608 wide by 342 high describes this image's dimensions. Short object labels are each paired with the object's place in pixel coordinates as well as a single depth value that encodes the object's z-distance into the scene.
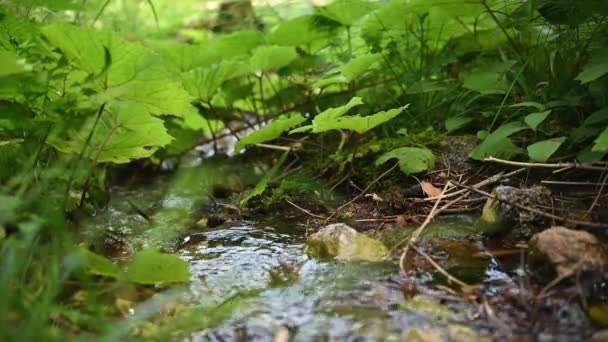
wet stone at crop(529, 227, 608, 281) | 1.07
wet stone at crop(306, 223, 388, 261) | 1.35
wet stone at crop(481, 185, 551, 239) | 1.31
